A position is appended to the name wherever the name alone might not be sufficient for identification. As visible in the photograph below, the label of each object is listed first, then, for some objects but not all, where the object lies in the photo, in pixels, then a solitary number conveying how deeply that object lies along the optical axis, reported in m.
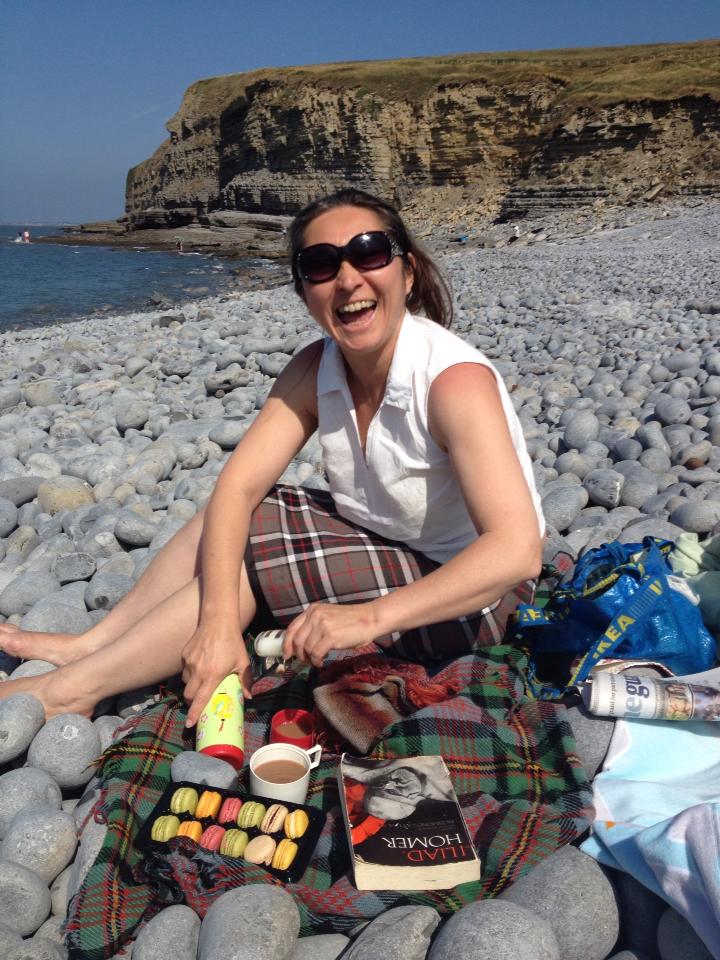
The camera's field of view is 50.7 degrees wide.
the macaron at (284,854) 1.47
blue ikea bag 1.99
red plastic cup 1.93
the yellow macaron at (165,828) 1.52
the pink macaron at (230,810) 1.54
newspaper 1.71
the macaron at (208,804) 1.56
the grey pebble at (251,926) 1.26
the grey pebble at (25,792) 1.77
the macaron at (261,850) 1.48
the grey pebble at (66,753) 1.92
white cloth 1.24
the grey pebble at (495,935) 1.16
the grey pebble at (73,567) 2.99
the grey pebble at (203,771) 1.70
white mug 1.61
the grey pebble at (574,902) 1.29
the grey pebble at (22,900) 1.50
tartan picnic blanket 1.41
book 1.40
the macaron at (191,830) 1.52
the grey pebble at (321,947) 1.34
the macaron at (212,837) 1.50
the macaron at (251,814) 1.53
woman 1.82
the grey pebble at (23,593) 2.83
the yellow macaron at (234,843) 1.48
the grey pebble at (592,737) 1.72
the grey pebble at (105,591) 2.78
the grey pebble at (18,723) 1.96
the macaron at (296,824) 1.51
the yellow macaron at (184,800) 1.57
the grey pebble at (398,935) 1.24
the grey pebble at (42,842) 1.61
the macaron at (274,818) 1.52
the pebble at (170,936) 1.34
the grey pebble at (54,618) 2.55
